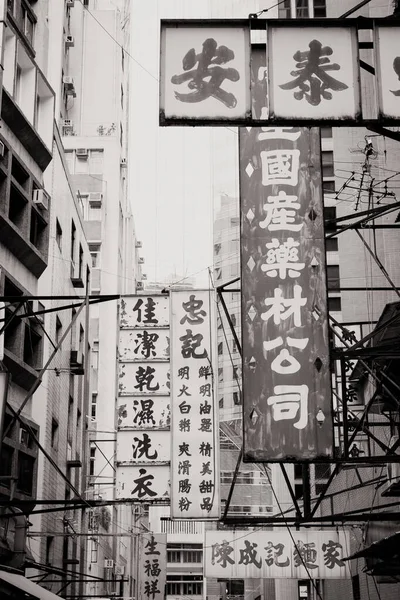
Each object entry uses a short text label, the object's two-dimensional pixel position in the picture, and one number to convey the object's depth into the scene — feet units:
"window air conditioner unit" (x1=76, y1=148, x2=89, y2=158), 205.16
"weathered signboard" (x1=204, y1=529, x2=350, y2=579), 60.39
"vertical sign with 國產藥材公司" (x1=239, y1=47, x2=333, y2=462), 35.63
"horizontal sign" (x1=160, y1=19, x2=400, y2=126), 25.31
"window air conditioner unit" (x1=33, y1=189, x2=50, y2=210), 78.84
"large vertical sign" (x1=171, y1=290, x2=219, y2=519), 54.85
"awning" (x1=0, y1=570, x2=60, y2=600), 42.77
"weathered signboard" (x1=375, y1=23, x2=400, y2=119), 25.05
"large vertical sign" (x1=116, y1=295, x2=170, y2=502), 61.26
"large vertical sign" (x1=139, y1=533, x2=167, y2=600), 109.70
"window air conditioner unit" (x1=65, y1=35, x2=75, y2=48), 177.47
